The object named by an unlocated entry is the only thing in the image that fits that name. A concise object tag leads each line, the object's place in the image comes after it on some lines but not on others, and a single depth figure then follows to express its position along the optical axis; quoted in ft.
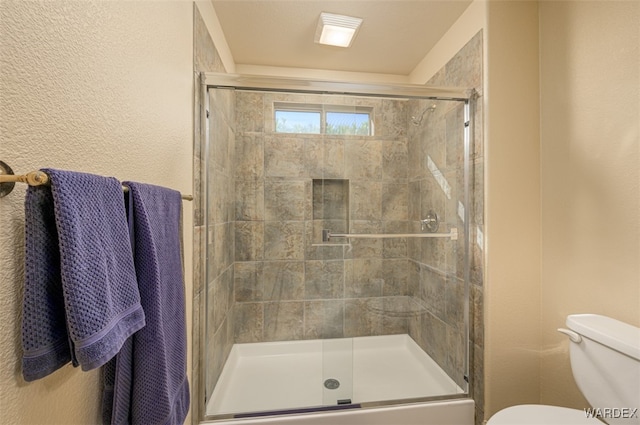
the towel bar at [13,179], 1.31
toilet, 2.91
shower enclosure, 5.03
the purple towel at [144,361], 2.08
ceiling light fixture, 5.26
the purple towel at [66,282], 1.42
